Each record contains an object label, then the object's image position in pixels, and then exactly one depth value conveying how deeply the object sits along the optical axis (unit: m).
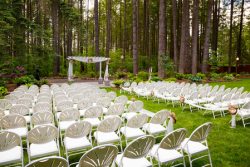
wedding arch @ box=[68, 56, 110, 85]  21.71
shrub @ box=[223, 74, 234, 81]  22.47
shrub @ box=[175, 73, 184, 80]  21.00
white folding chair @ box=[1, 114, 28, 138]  4.35
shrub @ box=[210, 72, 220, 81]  22.45
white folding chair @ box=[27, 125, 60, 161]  3.43
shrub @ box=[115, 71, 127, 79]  24.06
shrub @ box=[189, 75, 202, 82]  19.77
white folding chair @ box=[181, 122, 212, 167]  3.46
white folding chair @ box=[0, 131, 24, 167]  3.13
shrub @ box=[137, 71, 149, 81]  21.19
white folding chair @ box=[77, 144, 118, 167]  2.49
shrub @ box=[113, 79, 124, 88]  17.08
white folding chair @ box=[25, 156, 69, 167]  2.14
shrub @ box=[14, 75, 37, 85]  16.92
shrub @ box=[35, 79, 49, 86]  17.86
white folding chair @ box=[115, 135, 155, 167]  2.83
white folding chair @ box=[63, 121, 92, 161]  3.69
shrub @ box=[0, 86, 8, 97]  11.66
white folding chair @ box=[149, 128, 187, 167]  3.13
